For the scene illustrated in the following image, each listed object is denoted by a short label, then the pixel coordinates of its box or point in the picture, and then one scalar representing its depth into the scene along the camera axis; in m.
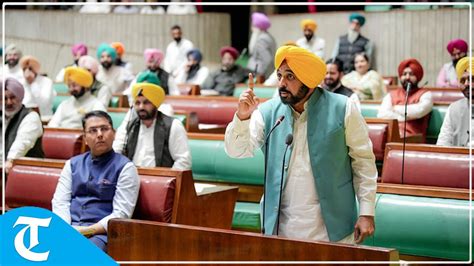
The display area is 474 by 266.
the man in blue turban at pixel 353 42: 20.02
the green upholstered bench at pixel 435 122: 12.50
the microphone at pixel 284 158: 6.17
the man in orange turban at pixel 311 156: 6.24
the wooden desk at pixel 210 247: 5.27
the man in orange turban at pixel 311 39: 20.51
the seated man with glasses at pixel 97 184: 8.20
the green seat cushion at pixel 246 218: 9.83
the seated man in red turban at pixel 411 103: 12.43
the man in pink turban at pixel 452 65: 17.22
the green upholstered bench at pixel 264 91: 16.06
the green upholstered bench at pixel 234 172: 9.96
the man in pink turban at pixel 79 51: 21.58
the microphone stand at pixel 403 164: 8.69
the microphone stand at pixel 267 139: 6.17
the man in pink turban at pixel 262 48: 20.26
